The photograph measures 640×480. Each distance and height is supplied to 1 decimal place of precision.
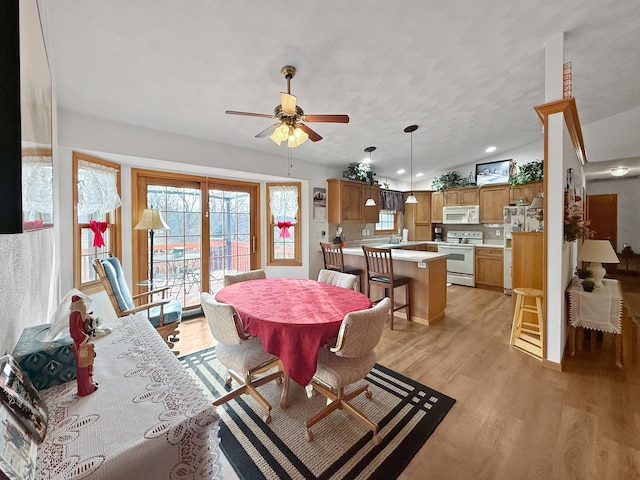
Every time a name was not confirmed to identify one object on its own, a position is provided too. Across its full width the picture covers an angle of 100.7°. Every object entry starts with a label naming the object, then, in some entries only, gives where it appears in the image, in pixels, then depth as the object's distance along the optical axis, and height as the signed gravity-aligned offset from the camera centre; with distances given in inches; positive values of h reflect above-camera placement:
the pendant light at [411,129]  144.8 +58.7
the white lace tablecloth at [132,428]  24.2 -20.1
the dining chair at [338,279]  98.6 -17.5
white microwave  219.6 +16.9
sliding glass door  134.6 +1.0
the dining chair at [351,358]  59.3 -31.6
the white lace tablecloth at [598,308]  93.7 -27.6
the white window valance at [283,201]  173.0 +21.9
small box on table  33.2 -15.9
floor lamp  111.6 +5.9
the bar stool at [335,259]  150.9 -14.9
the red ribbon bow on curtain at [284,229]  173.0 +3.6
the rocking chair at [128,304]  85.4 -23.7
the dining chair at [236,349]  65.8 -31.4
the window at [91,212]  100.7 +9.4
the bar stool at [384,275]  131.9 -21.2
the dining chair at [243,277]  109.2 -18.1
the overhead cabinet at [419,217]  254.4 +16.3
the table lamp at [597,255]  102.2 -8.6
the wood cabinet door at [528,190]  187.5 +31.3
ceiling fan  74.9 +34.1
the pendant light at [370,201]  174.6 +24.5
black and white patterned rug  57.2 -49.6
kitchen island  136.6 -25.8
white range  215.3 -18.6
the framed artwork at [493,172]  211.5 +50.7
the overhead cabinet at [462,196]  221.7 +32.6
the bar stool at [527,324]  104.4 -39.1
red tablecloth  61.7 -20.7
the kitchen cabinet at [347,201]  184.4 +23.7
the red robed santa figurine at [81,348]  32.9 -14.3
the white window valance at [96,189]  103.5 +19.0
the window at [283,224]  173.3 +6.8
